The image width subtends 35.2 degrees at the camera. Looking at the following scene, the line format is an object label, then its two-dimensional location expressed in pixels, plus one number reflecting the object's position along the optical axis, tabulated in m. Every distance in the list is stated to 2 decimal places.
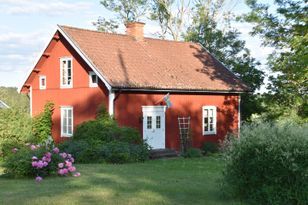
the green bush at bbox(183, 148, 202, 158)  24.94
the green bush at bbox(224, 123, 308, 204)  9.30
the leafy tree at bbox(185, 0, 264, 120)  31.72
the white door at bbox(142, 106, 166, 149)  24.92
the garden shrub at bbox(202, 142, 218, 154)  27.06
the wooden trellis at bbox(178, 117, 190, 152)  26.64
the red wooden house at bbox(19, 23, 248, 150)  24.14
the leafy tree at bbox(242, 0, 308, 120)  20.19
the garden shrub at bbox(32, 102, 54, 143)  26.88
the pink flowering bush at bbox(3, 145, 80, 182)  13.80
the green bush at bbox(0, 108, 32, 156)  22.26
